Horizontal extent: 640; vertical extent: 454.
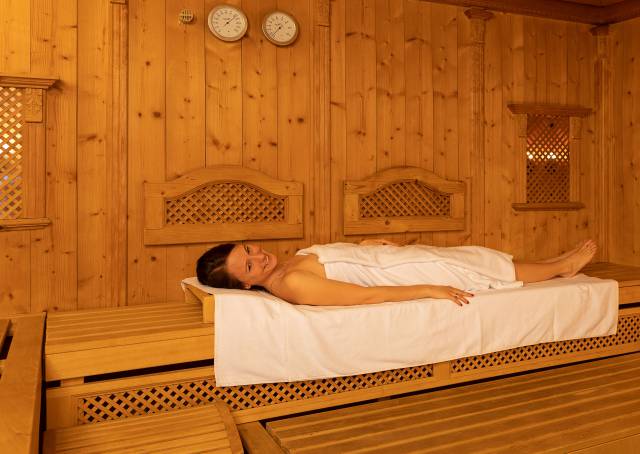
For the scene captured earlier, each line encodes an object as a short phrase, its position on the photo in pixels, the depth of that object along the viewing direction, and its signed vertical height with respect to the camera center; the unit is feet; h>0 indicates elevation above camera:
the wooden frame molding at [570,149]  13.64 +2.02
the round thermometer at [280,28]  10.87 +3.95
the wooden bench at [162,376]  6.64 -1.96
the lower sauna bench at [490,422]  6.46 -2.46
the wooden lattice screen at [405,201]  12.05 +0.61
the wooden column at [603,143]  14.64 +2.26
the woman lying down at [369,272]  8.18 -0.70
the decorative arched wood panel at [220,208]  10.11 +0.40
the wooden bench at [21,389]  4.47 -1.57
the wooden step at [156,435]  5.73 -2.23
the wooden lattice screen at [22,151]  9.07 +1.28
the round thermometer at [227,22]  10.44 +3.89
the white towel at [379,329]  7.32 -1.48
